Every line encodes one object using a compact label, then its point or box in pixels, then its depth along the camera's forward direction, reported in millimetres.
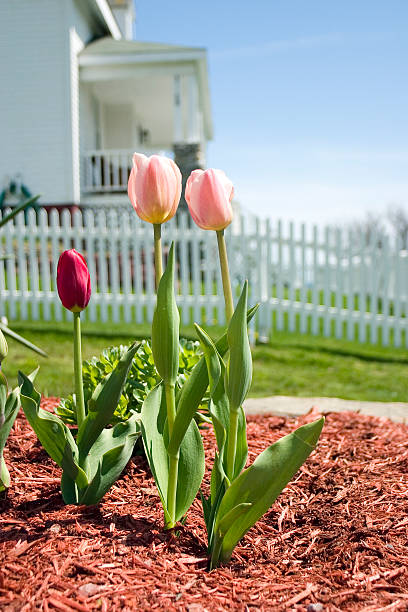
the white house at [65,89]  14523
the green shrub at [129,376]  2387
